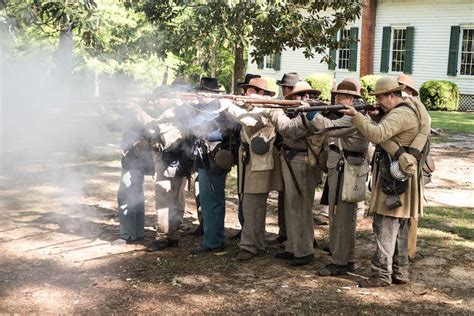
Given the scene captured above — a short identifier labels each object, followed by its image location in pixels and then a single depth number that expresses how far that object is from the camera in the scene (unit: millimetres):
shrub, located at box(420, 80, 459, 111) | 22281
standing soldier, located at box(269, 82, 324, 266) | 6410
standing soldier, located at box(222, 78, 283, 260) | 6516
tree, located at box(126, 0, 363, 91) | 8492
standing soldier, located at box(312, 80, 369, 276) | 6062
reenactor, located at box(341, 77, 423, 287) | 5457
